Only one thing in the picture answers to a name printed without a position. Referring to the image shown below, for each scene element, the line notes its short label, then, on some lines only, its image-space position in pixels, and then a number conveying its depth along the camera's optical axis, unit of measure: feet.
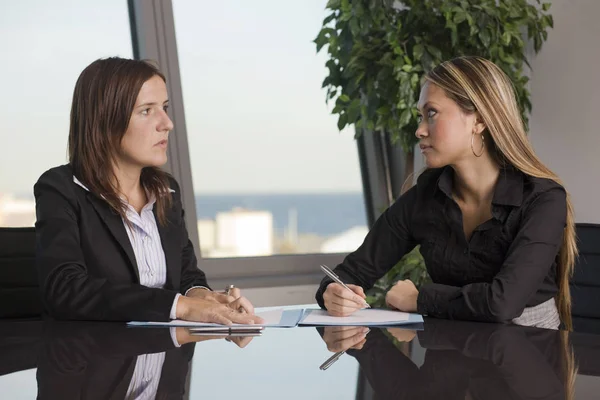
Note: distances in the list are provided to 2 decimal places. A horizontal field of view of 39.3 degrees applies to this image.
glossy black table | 4.01
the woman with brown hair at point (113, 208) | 6.98
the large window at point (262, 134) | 14.21
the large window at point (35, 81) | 12.53
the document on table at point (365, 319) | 6.39
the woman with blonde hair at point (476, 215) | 7.13
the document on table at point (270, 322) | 6.29
